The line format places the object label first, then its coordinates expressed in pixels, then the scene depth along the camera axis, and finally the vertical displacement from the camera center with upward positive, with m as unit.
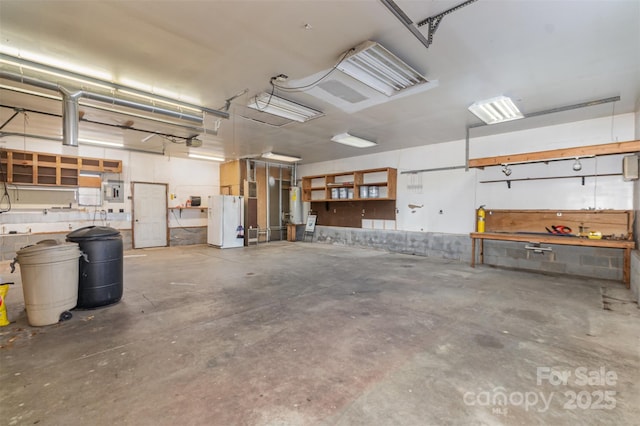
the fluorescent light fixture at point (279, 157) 8.19 +1.65
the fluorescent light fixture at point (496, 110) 4.20 +1.66
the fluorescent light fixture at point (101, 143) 6.74 +1.64
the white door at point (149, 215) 8.29 -0.21
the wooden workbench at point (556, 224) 4.45 -0.27
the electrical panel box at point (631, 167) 4.19 +0.70
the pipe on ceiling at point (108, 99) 2.94 +1.37
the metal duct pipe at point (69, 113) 3.27 +1.13
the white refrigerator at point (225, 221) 8.52 -0.38
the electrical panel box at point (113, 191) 7.71 +0.49
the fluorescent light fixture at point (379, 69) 2.78 +1.58
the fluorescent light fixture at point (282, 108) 4.09 +1.62
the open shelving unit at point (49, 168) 6.31 +0.98
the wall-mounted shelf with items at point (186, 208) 8.96 +0.02
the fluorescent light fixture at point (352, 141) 6.22 +1.66
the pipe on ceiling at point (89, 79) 2.87 +1.54
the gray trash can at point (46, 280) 2.86 -0.77
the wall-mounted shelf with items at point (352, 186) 7.91 +0.77
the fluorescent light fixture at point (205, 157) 8.55 +1.66
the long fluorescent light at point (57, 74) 2.90 +1.53
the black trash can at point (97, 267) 3.35 -0.73
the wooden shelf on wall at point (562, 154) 4.04 +0.96
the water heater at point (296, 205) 10.14 +0.17
